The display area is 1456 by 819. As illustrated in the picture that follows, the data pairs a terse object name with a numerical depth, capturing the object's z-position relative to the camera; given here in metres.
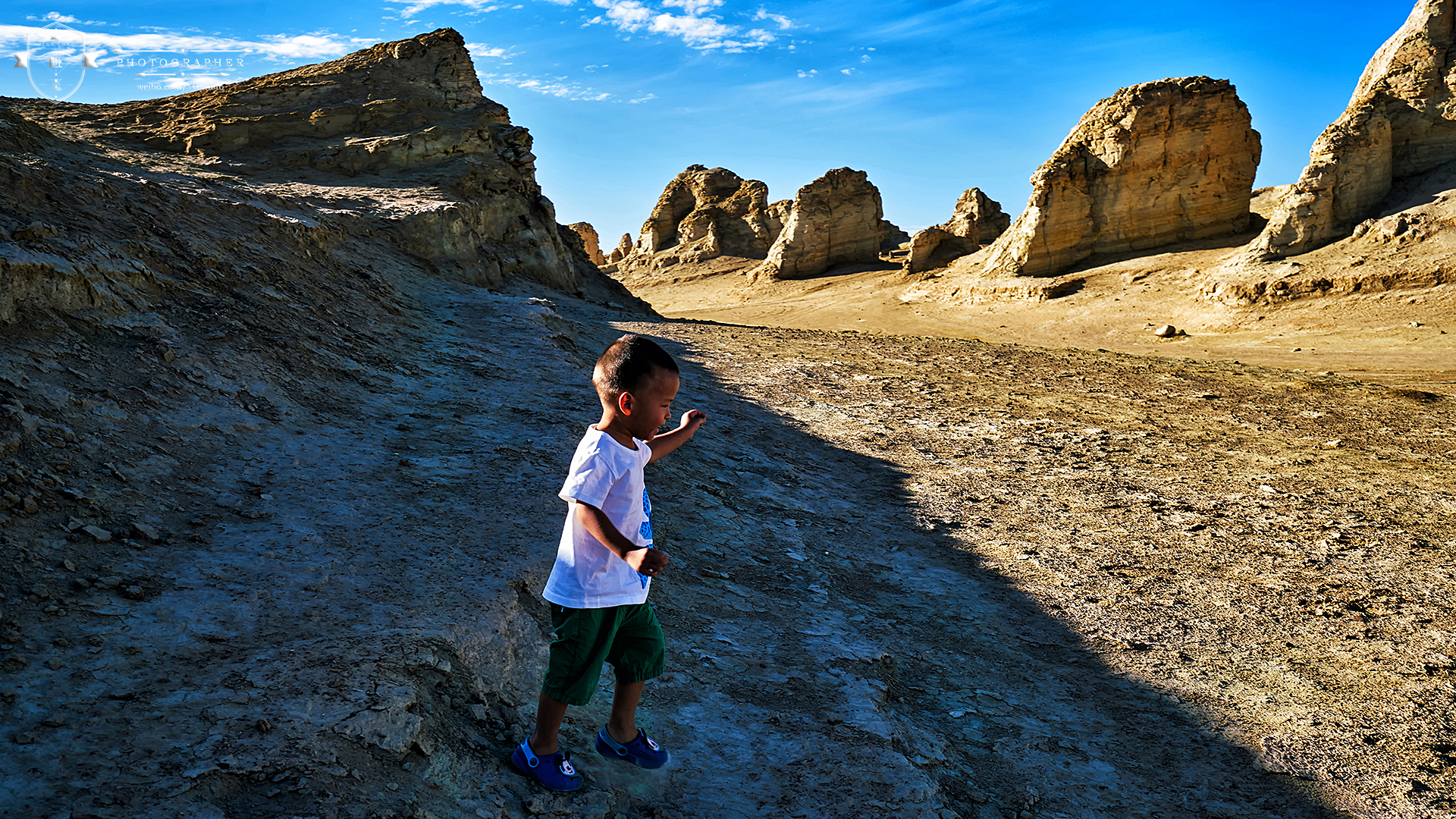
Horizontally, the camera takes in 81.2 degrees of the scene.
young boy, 2.28
